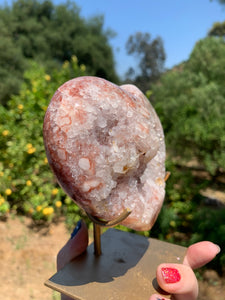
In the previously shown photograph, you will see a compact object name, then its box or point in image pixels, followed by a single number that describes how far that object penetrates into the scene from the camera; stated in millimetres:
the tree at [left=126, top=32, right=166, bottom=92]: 9734
